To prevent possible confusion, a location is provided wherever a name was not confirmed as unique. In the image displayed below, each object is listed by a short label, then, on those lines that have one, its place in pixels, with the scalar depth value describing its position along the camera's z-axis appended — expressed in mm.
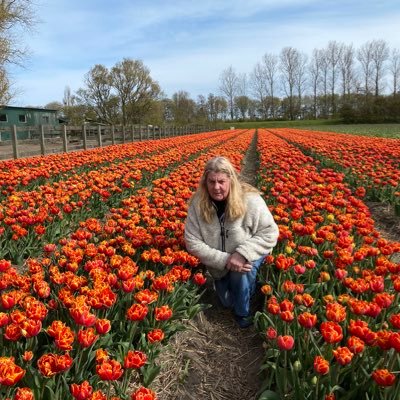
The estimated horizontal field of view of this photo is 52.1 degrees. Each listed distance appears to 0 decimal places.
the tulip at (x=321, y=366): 1768
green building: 32725
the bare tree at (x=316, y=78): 88250
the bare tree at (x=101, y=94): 55875
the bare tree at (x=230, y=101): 94250
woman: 3189
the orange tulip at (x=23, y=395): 1530
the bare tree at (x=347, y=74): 84500
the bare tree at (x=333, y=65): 86225
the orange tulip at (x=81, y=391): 1594
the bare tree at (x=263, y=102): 93125
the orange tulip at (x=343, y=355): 1771
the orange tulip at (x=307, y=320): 2072
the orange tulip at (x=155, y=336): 2137
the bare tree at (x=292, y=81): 86938
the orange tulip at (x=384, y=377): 1678
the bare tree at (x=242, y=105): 94625
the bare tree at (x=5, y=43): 20000
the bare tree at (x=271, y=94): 92500
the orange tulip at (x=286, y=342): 1958
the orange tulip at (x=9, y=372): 1554
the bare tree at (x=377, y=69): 79375
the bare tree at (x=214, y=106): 81706
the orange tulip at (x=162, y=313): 2285
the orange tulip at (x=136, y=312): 2150
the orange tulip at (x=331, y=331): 1881
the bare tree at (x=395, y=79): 80312
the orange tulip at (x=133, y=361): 1835
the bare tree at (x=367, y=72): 80938
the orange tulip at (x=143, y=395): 1596
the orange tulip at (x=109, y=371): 1684
